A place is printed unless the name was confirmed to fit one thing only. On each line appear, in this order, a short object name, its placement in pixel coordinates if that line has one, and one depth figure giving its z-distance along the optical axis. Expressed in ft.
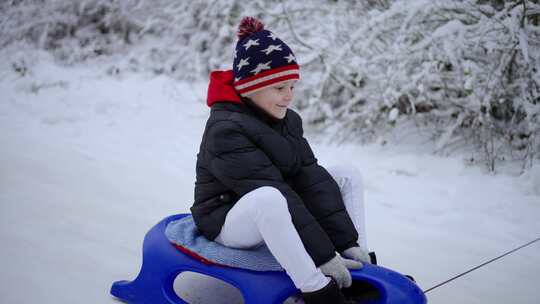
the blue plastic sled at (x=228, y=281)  12.32
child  12.13
